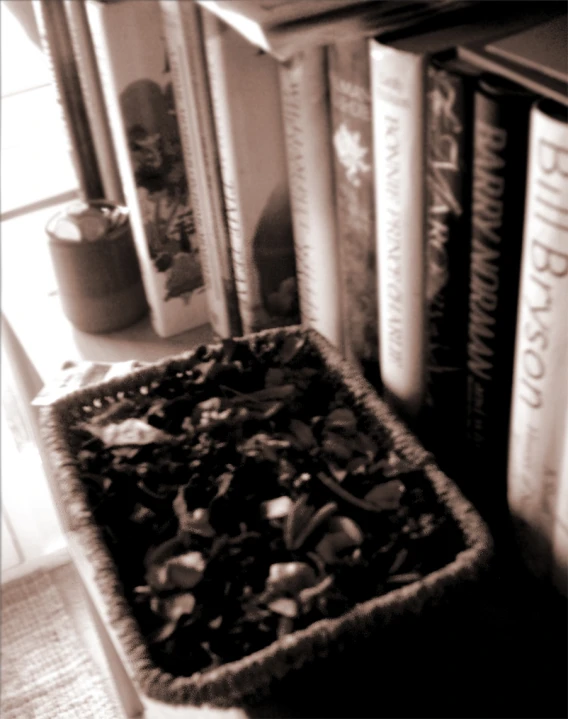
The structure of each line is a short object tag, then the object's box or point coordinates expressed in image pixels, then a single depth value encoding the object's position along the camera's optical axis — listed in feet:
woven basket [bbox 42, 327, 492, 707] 1.16
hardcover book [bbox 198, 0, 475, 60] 1.43
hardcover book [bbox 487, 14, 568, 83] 1.14
